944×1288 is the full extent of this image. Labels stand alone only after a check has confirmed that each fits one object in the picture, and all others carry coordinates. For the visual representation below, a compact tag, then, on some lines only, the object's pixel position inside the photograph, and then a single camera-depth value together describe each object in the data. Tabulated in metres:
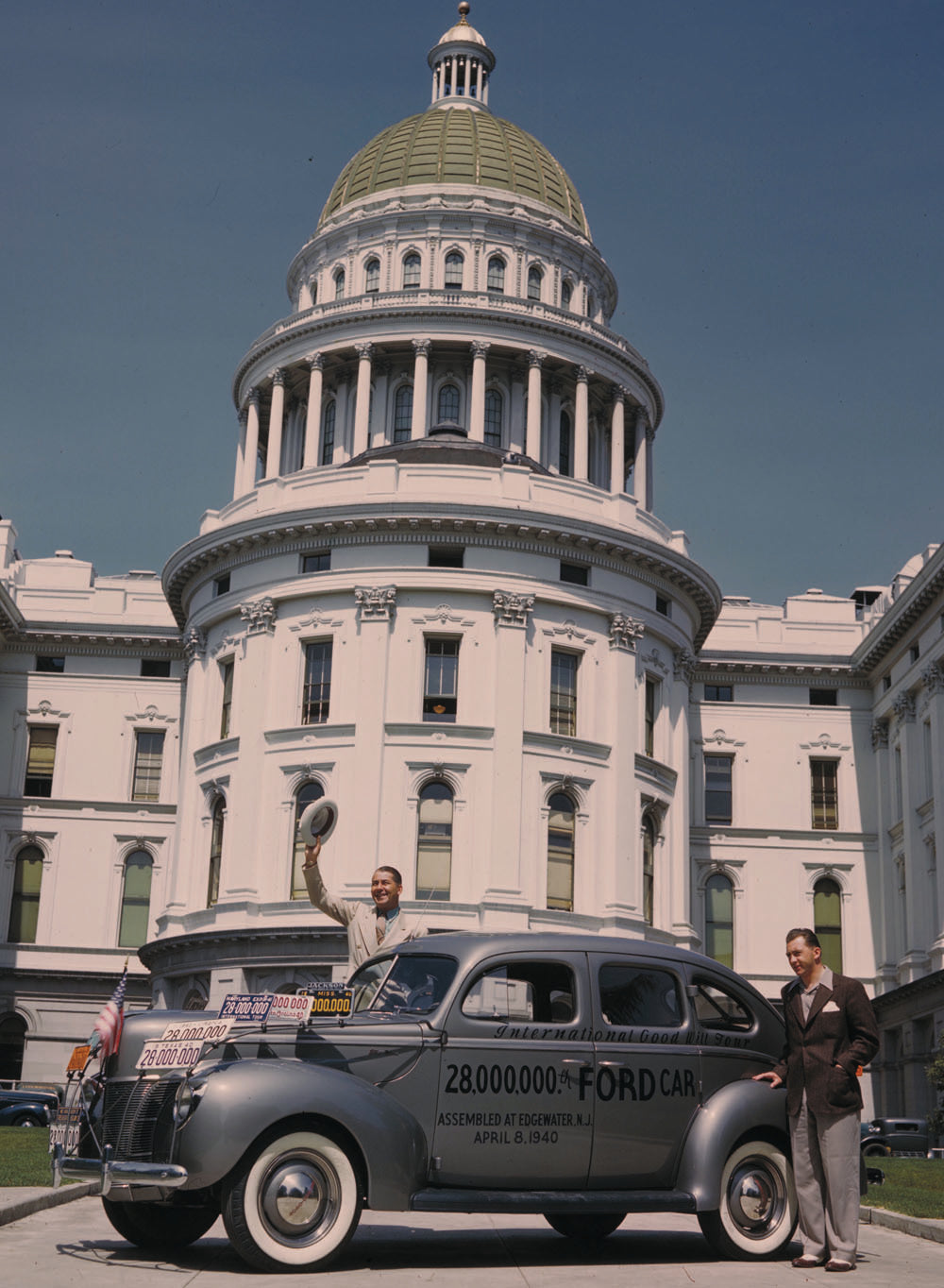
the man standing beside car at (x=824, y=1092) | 10.20
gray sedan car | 9.14
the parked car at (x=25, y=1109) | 36.31
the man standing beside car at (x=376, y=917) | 11.65
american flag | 9.93
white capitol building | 39.38
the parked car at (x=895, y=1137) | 38.56
